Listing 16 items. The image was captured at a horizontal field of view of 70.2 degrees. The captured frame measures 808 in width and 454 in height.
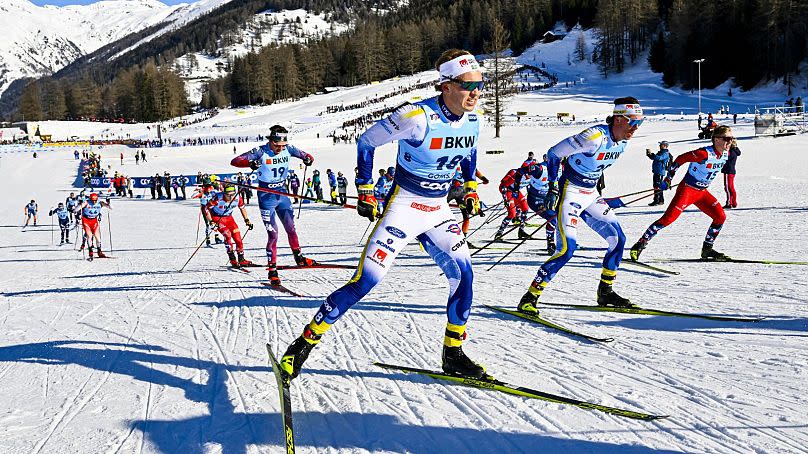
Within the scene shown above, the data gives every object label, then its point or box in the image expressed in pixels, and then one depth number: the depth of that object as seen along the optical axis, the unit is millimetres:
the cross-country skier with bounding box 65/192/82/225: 18616
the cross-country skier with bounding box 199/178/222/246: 13831
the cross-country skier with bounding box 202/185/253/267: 11883
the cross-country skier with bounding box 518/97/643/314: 6375
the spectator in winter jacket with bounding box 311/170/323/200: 26733
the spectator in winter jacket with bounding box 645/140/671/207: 17906
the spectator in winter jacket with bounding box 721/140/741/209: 15055
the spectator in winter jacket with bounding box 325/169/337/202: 25008
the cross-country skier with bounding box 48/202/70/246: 19969
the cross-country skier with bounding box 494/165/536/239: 12641
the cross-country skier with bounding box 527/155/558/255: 12164
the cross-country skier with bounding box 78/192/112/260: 15523
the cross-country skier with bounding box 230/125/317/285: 9602
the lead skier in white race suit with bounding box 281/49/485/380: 4312
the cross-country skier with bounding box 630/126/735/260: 9016
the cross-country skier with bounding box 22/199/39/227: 25016
